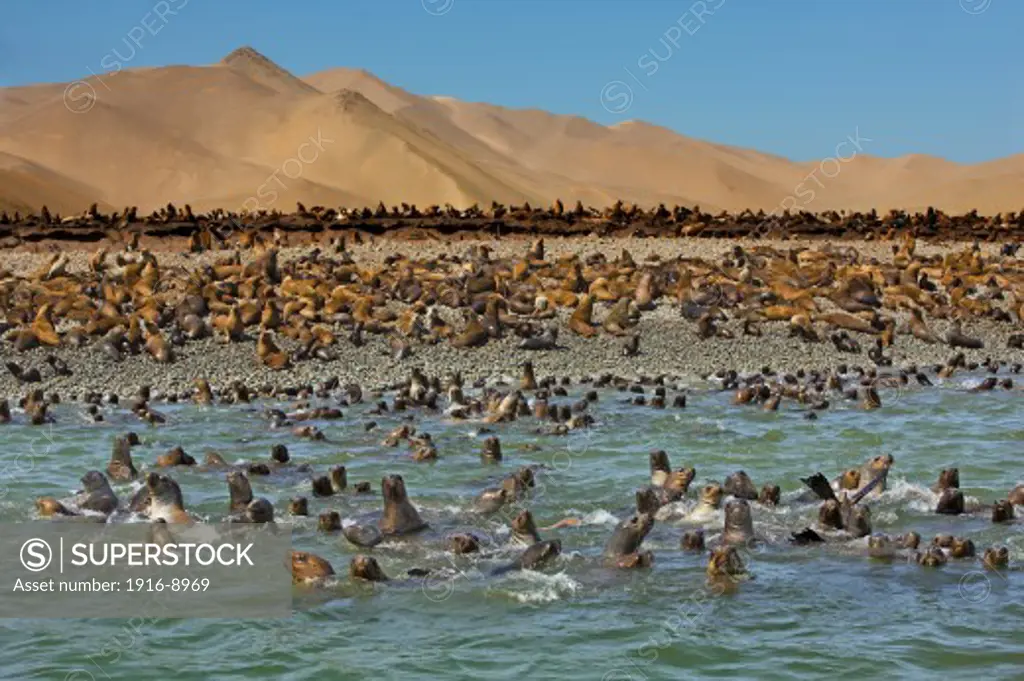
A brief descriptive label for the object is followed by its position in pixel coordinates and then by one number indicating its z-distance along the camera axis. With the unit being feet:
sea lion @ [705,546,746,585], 34.76
